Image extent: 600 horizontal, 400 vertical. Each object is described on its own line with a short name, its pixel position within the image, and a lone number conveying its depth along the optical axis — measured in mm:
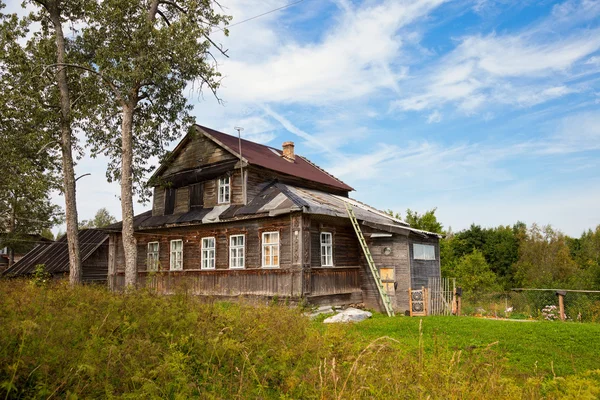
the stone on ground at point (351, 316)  13795
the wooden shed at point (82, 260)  26516
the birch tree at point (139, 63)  16562
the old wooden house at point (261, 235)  16016
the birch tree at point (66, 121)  16969
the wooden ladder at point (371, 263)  16062
